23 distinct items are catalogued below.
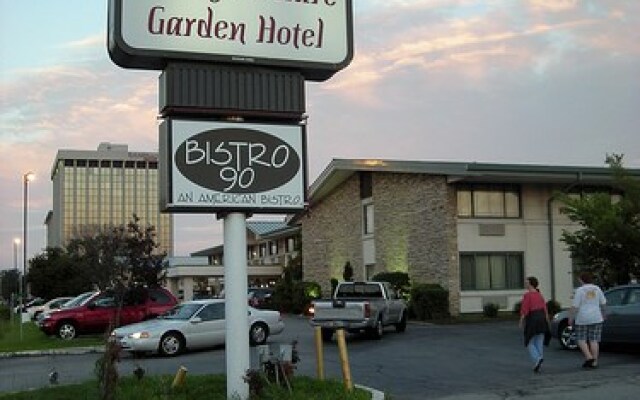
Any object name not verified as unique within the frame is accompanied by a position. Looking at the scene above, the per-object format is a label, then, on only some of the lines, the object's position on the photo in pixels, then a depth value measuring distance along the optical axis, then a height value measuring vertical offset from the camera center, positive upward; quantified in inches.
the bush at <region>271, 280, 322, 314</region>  1697.8 -62.7
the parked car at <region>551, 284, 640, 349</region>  709.3 -50.8
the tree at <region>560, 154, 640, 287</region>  871.7 +28.1
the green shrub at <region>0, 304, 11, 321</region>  2220.7 -118.3
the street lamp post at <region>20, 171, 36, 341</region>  1989.4 +136.6
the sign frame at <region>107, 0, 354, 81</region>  418.9 +113.5
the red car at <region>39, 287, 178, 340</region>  1080.2 -55.4
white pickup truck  919.0 -51.4
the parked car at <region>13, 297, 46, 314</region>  2745.1 -109.3
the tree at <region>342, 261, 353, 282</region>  1615.4 -14.7
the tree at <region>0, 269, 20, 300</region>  3828.7 -47.3
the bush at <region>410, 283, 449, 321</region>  1266.0 -60.3
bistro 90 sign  433.7 +54.2
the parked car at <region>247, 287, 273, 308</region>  1813.5 -67.9
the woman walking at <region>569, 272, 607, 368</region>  631.2 -45.2
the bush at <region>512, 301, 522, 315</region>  1301.6 -74.8
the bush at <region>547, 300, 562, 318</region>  1234.6 -71.1
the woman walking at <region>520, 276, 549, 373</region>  619.5 -46.5
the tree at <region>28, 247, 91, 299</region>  2541.8 -18.8
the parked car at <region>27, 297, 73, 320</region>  1676.9 -67.5
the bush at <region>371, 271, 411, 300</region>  1376.7 -28.3
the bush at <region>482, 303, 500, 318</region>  1261.1 -74.3
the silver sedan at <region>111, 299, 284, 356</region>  826.2 -63.3
